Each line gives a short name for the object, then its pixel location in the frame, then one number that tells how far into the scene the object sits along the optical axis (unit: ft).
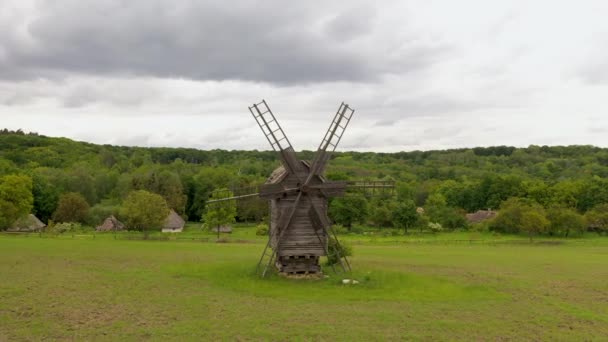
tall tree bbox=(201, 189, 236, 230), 193.80
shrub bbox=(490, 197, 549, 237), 199.11
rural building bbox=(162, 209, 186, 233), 239.30
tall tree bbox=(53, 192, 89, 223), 226.99
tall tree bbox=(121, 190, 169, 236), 177.37
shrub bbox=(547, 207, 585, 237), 209.97
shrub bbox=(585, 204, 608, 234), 222.48
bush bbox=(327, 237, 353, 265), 96.68
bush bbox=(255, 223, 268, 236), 209.57
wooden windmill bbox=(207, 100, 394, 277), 92.32
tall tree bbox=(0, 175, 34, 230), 177.17
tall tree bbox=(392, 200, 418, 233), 229.66
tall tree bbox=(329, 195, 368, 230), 234.17
